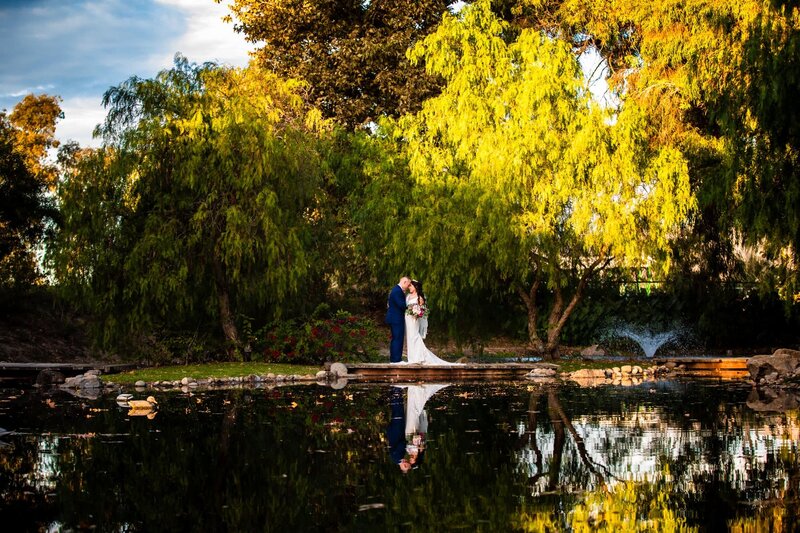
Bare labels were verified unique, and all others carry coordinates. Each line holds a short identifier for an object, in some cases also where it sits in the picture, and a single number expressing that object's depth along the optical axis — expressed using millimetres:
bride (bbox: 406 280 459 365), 22828
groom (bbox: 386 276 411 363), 23141
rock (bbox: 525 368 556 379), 21359
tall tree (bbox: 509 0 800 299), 18594
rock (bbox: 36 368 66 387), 20750
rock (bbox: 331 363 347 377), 21609
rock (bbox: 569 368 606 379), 20998
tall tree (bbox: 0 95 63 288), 28562
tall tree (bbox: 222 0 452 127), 34625
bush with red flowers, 24172
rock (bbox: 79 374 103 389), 19328
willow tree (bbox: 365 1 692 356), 24703
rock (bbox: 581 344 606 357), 30828
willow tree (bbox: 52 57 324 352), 23156
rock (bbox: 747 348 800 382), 19344
